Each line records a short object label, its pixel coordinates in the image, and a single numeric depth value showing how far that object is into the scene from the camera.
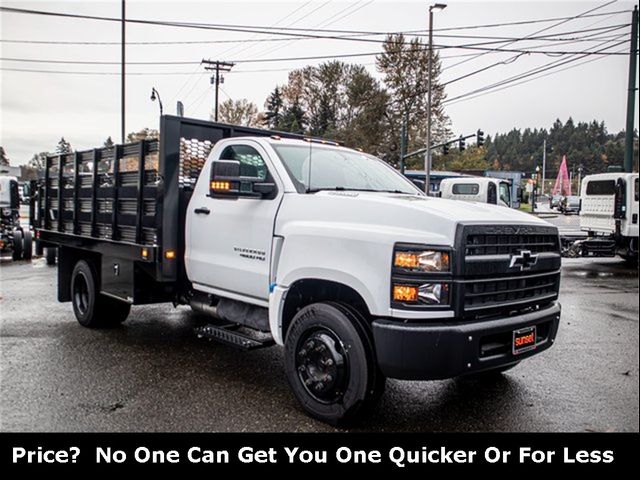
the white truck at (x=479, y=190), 19.89
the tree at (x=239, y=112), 63.41
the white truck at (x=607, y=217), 14.81
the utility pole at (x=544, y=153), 38.78
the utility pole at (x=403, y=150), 32.71
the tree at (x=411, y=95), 50.72
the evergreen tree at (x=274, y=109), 68.50
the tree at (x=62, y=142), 89.71
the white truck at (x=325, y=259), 3.78
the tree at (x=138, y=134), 60.30
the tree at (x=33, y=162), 87.00
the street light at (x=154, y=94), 30.53
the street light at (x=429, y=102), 27.05
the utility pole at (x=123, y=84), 25.44
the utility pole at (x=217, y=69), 40.42
